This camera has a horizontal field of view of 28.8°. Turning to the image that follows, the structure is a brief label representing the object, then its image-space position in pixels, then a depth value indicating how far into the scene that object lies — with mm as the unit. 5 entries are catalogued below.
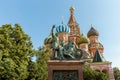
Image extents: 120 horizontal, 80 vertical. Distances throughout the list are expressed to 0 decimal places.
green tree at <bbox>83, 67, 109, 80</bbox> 32106
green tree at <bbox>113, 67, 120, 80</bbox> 51188
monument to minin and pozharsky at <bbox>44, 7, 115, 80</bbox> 13266
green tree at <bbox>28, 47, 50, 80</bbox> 23609
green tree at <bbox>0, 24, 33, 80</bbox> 20312
